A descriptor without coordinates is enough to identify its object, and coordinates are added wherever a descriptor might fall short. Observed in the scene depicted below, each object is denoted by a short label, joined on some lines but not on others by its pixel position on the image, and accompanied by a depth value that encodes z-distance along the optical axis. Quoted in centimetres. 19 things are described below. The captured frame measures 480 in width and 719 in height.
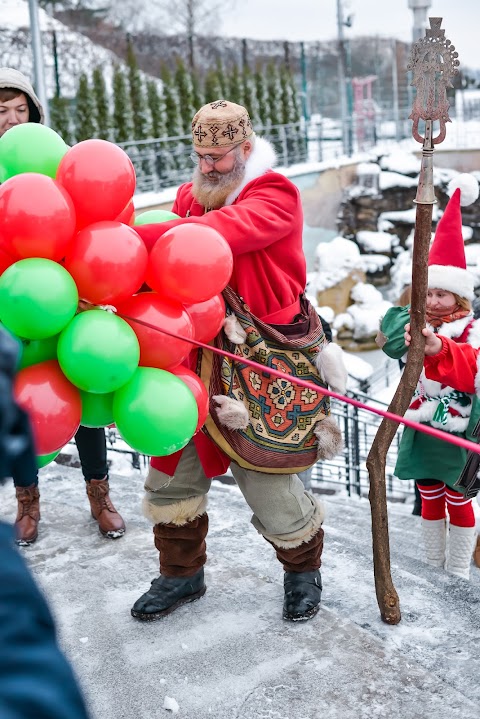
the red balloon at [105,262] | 226
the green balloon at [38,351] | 228
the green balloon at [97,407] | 236
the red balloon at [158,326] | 233
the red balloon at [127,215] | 258
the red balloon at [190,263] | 234
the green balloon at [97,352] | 215
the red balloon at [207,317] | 257
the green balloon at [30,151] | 243
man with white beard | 277
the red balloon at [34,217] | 220
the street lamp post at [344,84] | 2030
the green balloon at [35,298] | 214
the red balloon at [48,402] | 218
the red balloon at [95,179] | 232
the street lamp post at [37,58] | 1093
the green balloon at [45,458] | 234
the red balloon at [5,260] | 232
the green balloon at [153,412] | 223
